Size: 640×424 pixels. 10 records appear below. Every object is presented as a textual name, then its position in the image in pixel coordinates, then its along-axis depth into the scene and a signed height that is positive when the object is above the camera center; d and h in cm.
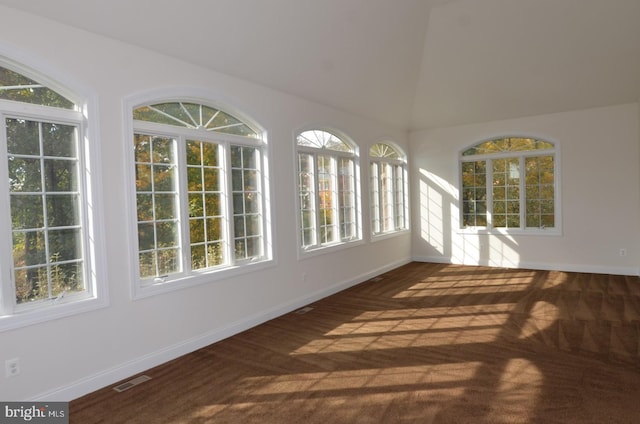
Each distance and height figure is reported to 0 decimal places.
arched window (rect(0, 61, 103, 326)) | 290 +7
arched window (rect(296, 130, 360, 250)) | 577 +15
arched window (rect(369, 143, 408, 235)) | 754 +18
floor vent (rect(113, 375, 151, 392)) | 326 -144
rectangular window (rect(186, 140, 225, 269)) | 423 +0
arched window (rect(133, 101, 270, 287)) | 380 +14
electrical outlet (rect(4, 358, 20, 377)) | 279 -107
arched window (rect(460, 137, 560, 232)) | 739 +17
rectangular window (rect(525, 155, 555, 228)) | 736 +3
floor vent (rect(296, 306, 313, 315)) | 524 -142
